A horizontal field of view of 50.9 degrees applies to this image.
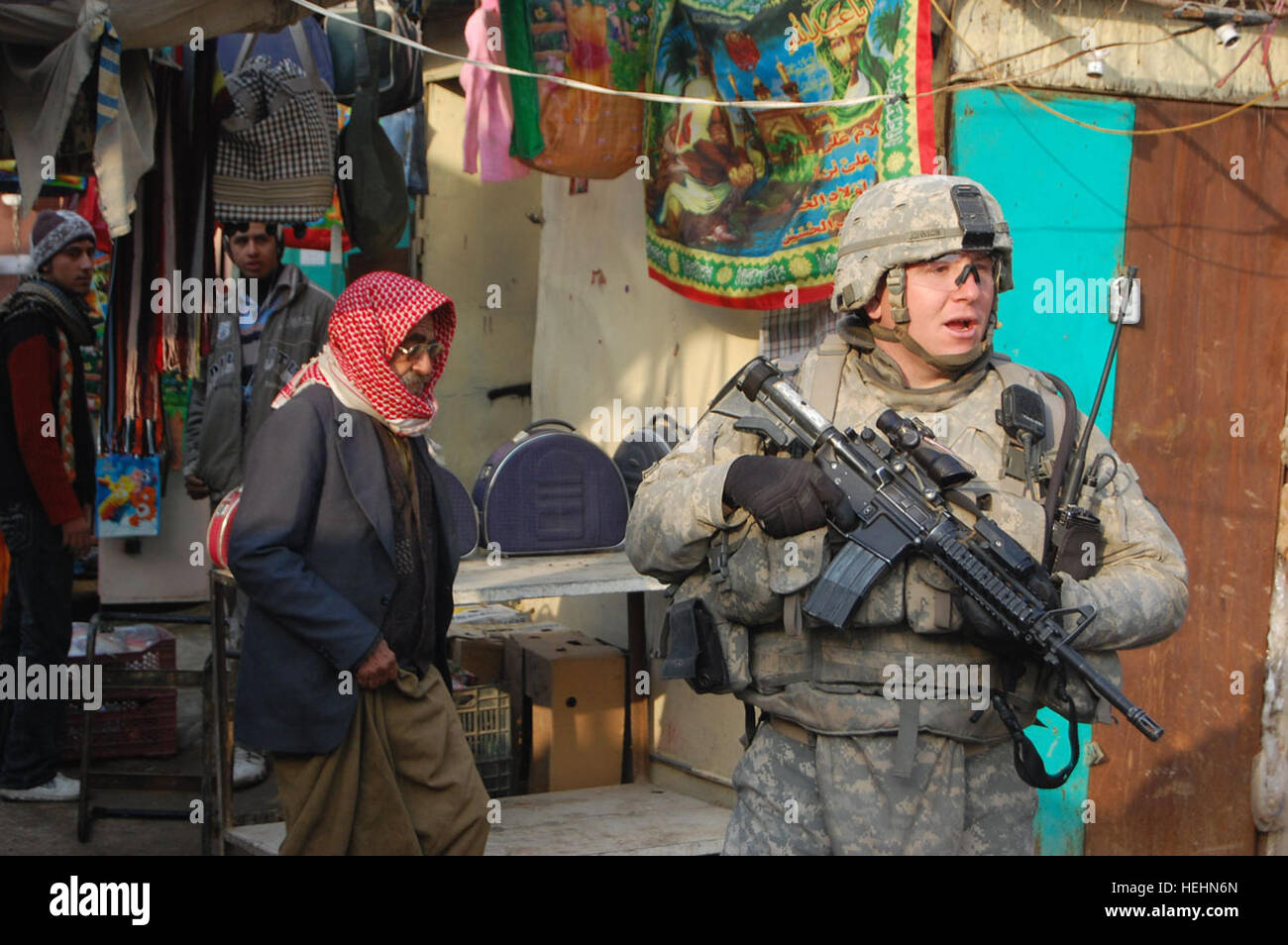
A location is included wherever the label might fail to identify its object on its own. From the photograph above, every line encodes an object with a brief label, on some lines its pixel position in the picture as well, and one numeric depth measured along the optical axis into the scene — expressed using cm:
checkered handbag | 464
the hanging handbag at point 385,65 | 519
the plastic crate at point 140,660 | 619
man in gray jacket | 539
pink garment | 539
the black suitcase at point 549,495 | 539
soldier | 272
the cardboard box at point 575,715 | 556
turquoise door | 473
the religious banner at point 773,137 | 441
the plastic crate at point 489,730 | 537
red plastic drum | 384
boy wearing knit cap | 541
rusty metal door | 489
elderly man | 338
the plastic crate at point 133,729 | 617
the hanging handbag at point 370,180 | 498
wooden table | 455
